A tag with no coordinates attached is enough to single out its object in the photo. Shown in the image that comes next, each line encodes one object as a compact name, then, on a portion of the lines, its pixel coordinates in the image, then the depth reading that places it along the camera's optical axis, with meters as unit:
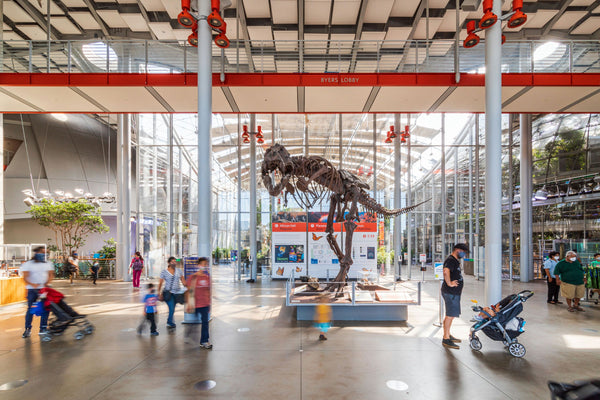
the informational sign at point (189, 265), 7.74
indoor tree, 17.22
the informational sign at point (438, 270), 8.36
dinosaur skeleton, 7.68
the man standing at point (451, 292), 5.95
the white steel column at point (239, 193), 16.88
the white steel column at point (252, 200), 16.22
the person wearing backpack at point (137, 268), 13.40
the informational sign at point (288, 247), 15.59
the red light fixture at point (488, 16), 6.58
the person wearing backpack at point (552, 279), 10.04
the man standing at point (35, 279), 6.50
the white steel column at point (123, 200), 15.96
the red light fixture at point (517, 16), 6.44
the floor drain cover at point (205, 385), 4.33
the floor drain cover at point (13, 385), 4.38
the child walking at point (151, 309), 6.70
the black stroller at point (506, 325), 5.51
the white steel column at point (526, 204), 15.38
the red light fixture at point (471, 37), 7.06
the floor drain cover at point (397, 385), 4.34
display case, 7.63
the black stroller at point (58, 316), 6.51
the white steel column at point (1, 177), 11.42
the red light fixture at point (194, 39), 7.91
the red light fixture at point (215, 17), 6.66
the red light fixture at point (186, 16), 6.70
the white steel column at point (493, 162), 7.05
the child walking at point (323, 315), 6.37
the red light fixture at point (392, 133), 15.19
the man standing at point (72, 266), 14.48
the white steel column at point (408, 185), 17.38
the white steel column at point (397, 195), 16.16
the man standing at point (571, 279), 8.88
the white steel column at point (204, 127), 7.85
